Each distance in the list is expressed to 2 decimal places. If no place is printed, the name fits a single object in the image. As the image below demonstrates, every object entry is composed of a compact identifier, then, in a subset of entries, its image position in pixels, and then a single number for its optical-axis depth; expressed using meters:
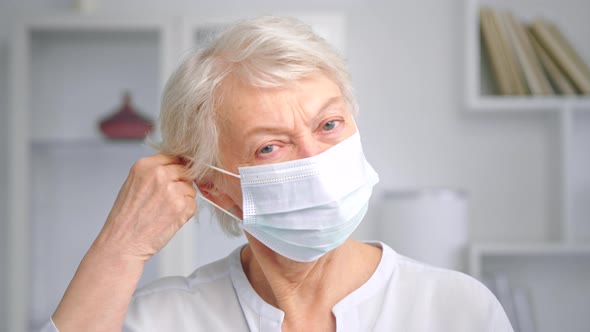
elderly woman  1.20
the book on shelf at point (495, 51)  2.75
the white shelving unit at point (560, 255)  2.86
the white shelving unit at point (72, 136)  2.75
